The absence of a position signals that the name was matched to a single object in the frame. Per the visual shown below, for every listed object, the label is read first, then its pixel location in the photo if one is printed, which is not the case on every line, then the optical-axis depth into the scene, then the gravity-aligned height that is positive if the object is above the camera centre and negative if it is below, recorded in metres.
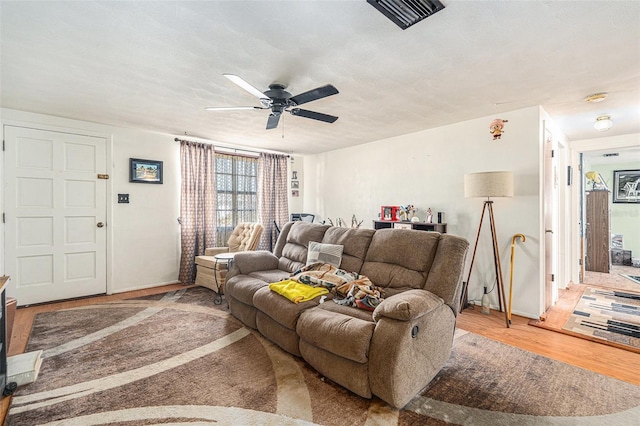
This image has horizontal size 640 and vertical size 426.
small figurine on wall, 3.46 +0.99
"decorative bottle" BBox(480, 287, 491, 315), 3.51 -1.12
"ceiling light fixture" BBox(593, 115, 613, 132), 3.48 +1.04
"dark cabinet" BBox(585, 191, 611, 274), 5.73 -0.42
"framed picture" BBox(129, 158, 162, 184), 4.36 +0.65
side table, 3.75 -0.81
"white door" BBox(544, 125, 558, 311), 3.49 -0.11
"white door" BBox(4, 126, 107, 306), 3.60 +0.00
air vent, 1.60 +1.13
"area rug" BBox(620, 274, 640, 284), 5.03 -1.19
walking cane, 3.21 -0.71
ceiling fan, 2.33 +0.98
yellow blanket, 2.41 -0.66
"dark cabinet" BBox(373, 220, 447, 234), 3.96 -0.19
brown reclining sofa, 1.77 -0.74
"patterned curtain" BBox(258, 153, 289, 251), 5.70 +0.35
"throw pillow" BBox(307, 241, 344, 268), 2.95 -0.42
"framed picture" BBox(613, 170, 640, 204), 6.34 +0.53
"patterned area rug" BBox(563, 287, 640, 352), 2.87 -1.21
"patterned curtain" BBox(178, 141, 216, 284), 4.68 +0.15
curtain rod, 4.72 +1.17
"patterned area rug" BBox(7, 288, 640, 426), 1.74 -1.19
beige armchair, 4.11 -0.62
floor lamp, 3.14 +0.23
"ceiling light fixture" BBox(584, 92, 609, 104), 2.89 +1.13
